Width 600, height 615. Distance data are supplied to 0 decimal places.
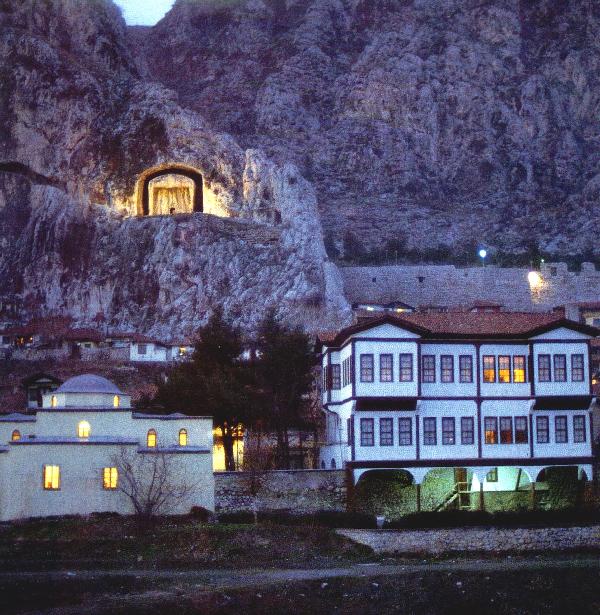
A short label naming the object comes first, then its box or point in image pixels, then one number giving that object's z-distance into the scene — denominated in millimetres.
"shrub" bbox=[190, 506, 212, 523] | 54844
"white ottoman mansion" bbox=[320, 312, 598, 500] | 58938
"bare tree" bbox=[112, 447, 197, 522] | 54094
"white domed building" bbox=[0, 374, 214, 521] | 53812
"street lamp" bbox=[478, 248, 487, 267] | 122750
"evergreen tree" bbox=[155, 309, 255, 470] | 63000
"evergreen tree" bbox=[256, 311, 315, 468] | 65000
